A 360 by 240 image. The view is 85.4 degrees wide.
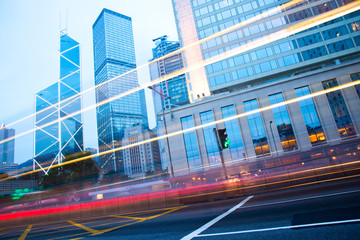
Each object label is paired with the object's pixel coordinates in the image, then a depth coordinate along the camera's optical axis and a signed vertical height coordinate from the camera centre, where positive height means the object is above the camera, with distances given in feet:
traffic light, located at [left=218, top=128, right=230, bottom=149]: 39.43 +4.89
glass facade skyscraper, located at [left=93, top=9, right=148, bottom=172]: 605.73 +166.93
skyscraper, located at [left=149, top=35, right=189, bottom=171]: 463.42 +266.43
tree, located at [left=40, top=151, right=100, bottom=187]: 175.11 +15.87
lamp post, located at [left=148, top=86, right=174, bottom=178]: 120.51 +2.63
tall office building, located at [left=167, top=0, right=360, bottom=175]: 114.42 +44.80
